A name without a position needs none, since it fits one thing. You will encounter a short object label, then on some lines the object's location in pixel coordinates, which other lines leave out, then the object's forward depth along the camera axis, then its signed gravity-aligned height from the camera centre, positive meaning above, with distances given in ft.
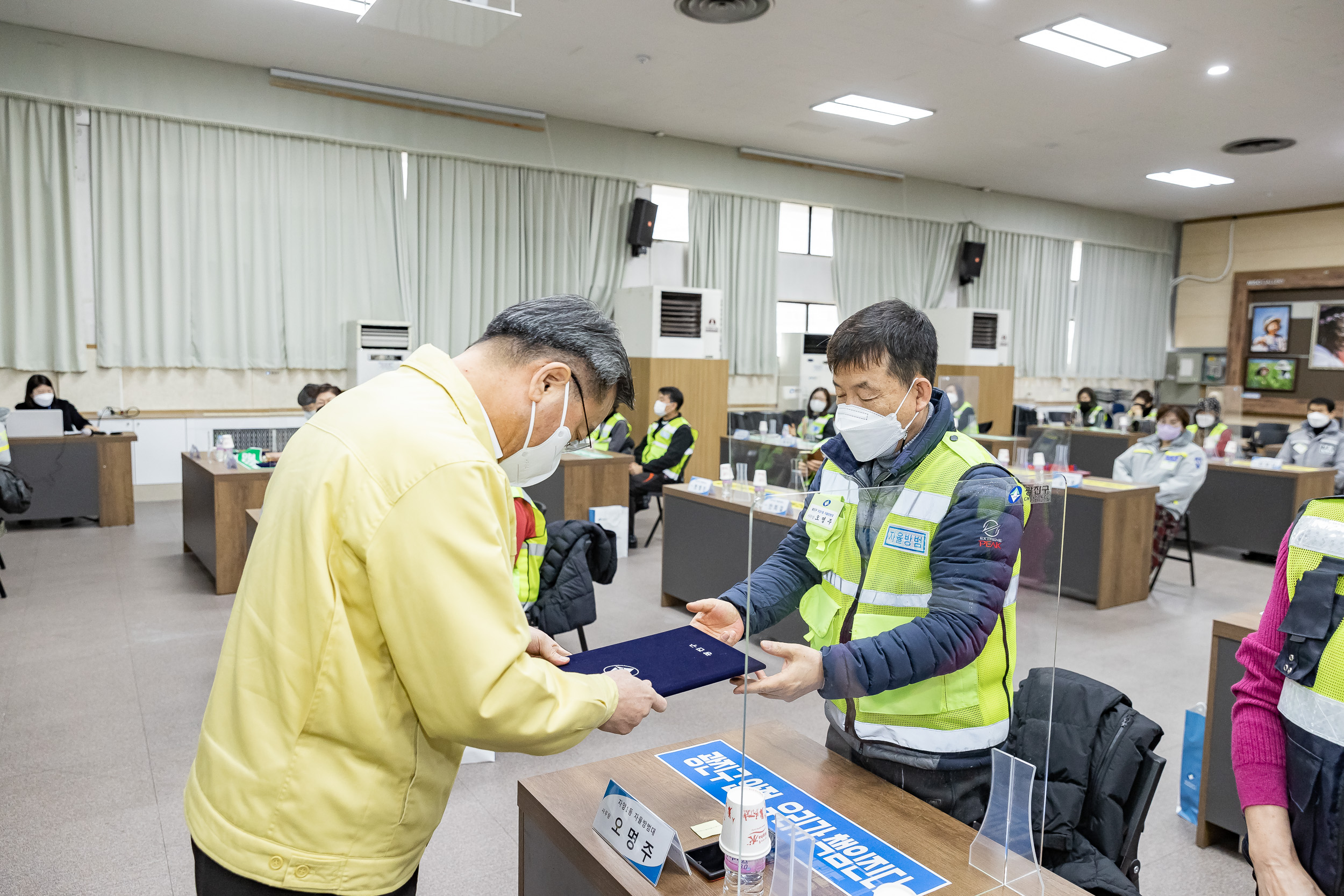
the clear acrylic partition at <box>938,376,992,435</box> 25.79 -0.78
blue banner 3.97 -2.29
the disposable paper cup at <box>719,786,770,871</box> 3.83 -2.02
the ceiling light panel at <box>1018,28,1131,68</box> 21.68 +8.35
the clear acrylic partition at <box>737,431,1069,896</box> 3.95 -1.08
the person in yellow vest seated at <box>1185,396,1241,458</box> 23.98 -1.41
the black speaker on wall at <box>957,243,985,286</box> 39.63 +5.14
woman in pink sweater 4.09 -1.84
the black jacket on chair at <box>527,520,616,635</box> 11.60 -2.85
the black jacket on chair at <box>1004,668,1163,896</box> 4.89 -2.36
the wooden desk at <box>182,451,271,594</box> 16.60 -3.09
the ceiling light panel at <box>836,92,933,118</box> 27.40 +8.48
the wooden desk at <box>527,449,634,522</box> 19.98 -2.85
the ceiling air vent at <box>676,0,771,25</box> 19.85 +8.22
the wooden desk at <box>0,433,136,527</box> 21.12 -3.11
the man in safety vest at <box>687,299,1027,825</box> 4.15 -1.14
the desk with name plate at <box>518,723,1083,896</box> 4.02 -2.30
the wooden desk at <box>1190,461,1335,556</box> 21.38 -3.07
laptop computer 20.86 -1.80
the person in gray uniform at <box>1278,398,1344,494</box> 23.30 -1.62
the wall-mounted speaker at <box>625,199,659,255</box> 31.48 +5.16
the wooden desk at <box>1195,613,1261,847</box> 8.26 -3.38
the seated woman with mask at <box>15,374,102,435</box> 21.93 -1.34
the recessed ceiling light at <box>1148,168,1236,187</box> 36.37 +8.55
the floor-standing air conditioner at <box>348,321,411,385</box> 26.73 +0.34
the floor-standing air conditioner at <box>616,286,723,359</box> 30.30 +1.58
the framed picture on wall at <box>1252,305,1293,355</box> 43.57 +2.68
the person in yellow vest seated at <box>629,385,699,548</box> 22.90 -2.25
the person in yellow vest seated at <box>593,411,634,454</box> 23.17 -1.97
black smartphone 3.95 -2.27
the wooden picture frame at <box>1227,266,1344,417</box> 42.37 +3.66
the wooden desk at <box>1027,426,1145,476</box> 30.60 -2.50
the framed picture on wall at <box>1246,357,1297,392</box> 43.75 +0.40
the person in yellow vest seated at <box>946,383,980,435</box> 25.25 -1.29
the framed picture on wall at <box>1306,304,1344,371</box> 41.65 +2.19
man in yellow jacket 3.28 -1.17
